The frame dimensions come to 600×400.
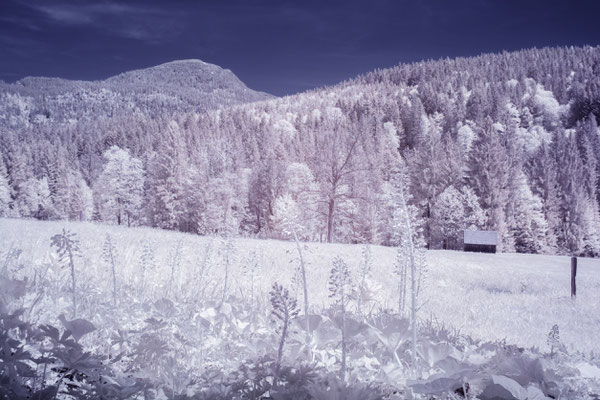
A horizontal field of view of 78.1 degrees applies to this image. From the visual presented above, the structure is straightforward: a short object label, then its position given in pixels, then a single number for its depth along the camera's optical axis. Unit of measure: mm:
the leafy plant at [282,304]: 1609
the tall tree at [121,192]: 54375
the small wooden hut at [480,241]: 32406
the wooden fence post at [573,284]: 12203
